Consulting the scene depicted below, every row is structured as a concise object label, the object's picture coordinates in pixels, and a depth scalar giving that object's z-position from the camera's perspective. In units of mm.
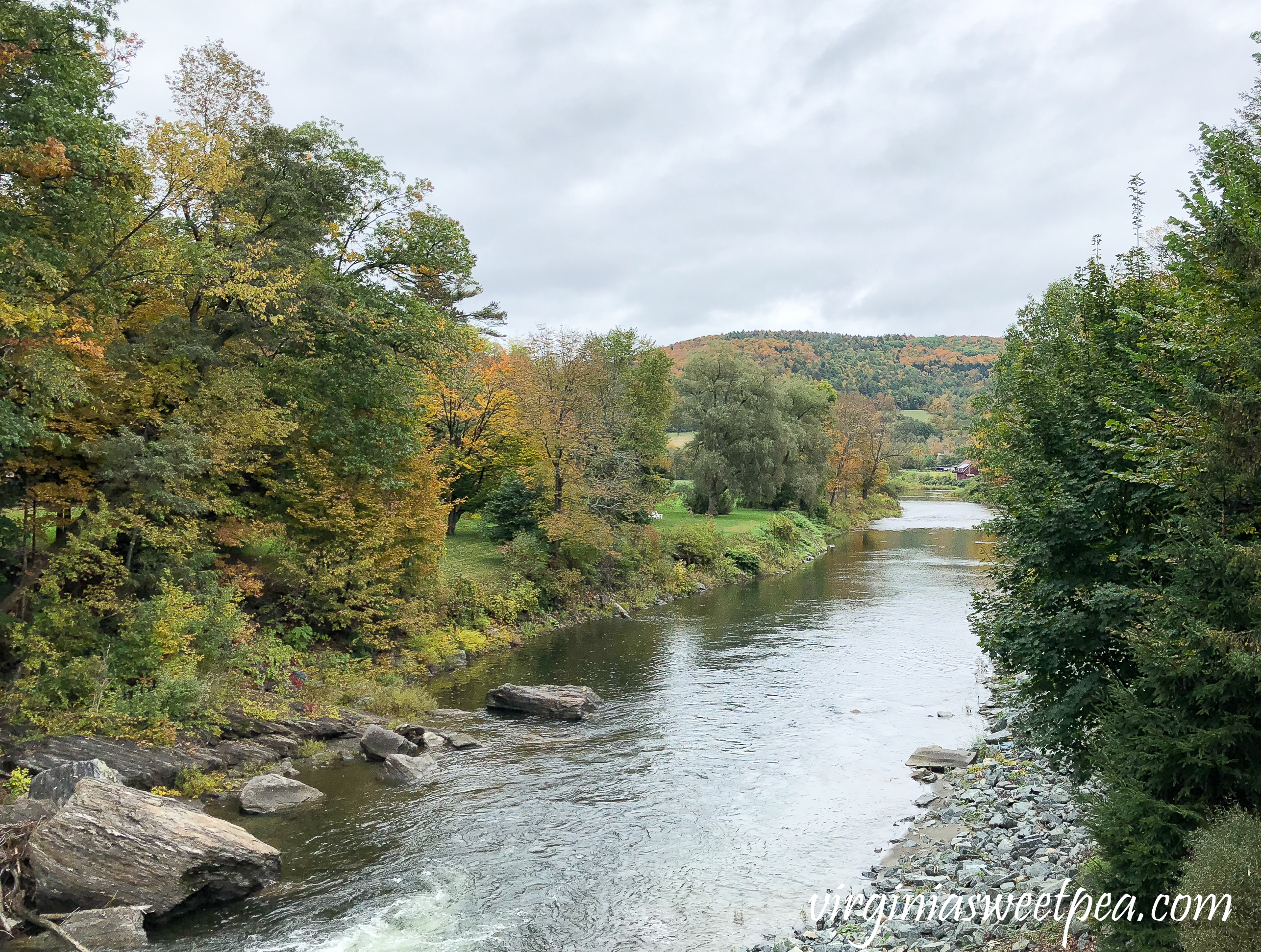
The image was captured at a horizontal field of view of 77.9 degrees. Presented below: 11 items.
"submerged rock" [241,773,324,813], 14109
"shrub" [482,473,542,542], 34906
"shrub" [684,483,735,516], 54469
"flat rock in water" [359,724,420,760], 16828
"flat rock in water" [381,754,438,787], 15664
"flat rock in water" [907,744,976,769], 16391
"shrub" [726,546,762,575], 45188
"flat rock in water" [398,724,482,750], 17797
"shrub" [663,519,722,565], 42000
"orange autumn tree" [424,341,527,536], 34469
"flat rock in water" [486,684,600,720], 19969
